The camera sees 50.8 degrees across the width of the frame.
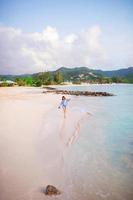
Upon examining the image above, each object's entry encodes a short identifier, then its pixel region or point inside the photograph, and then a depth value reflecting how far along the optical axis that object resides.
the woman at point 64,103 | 7.79
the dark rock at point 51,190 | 2.30
